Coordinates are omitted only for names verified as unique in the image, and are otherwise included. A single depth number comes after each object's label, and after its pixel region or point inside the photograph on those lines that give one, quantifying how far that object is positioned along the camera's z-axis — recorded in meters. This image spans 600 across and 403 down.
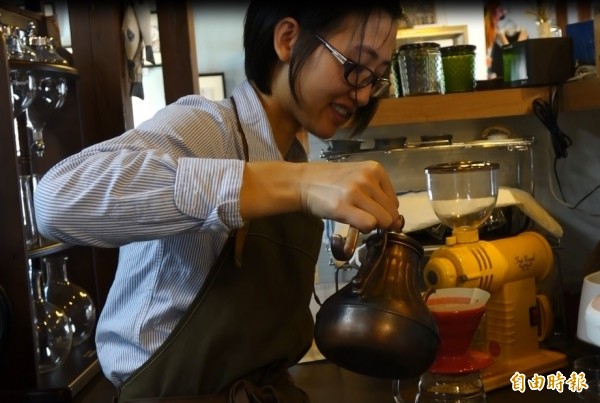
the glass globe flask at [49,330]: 1.47
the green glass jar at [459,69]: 1.61
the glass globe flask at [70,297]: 1.56
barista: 0.69
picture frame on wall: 3.34
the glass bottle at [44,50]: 1.47
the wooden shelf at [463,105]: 1.59
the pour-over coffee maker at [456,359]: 1.17
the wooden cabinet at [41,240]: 1.31
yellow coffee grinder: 1.34
